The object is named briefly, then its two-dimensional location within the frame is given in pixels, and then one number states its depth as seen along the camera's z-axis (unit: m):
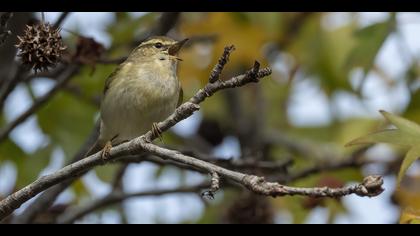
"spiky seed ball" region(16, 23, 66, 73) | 6.77
